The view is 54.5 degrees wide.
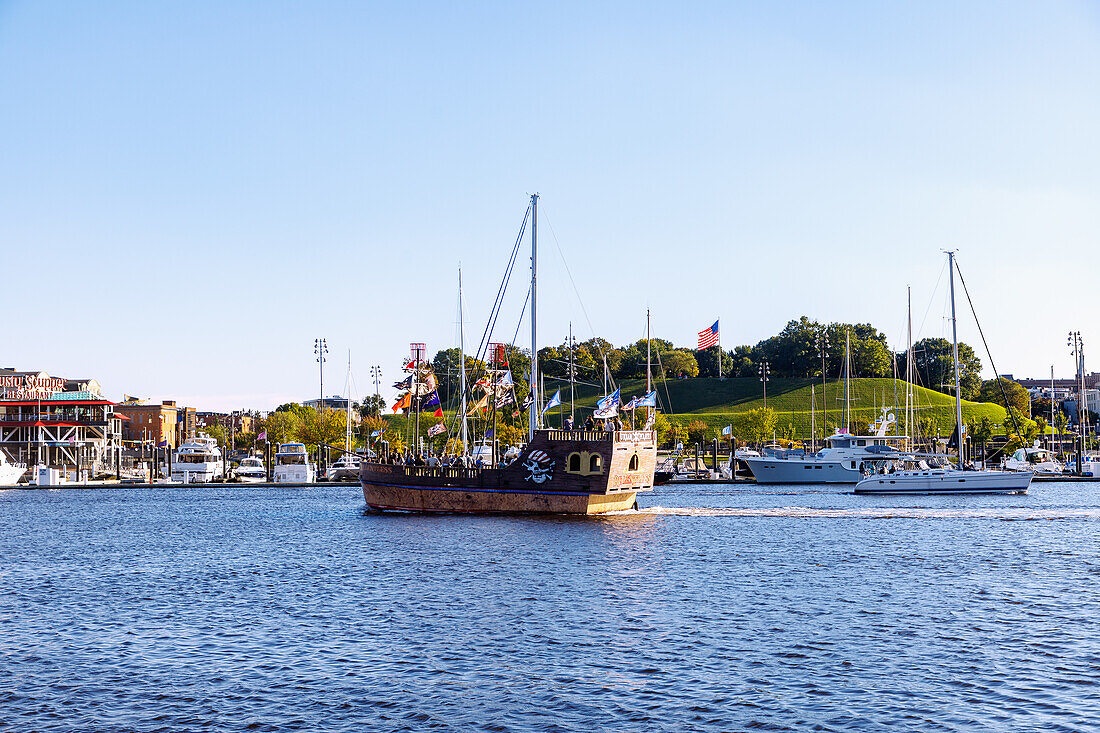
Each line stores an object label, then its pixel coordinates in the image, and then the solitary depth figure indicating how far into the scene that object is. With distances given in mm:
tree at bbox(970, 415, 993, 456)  164375
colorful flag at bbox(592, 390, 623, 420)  68750
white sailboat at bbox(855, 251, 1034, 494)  92875
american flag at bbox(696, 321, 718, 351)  106812
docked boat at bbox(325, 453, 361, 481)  140375
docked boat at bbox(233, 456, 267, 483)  144750
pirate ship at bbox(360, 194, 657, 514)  67062
